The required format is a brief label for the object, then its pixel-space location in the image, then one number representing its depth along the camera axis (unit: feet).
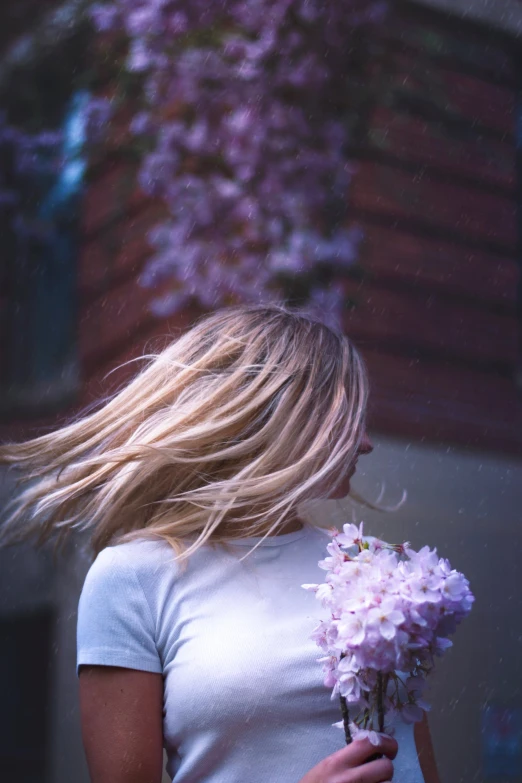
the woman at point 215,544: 3.18
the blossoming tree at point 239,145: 6.75
